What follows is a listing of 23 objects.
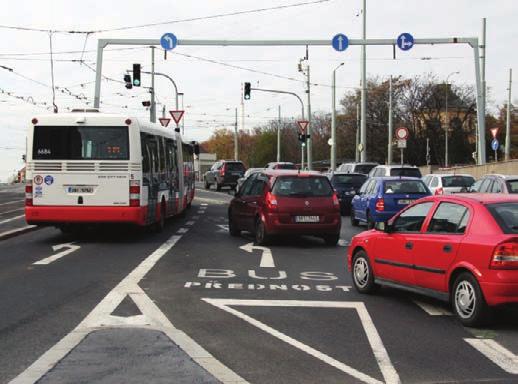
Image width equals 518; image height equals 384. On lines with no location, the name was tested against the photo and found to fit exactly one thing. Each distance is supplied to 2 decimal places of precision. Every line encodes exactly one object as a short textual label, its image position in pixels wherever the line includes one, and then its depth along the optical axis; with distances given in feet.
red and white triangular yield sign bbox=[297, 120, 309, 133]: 142.28
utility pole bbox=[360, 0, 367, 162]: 134.77
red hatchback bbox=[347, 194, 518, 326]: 23.73
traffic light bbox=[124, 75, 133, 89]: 112.68
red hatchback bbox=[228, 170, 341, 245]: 50.70
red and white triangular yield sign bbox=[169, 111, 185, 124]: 121.90
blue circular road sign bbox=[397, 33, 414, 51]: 88.94
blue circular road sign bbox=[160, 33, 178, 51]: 88.33
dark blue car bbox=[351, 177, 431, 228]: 64.90
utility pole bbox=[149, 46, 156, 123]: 153.12
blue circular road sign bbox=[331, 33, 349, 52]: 88.53
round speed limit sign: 116.26
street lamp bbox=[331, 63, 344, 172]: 152.89
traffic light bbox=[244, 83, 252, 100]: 127.54
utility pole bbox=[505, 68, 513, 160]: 166.81
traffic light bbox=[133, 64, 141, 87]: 102.32
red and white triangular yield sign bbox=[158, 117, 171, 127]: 143.13
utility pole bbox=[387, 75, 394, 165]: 168.02
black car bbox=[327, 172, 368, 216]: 89.35
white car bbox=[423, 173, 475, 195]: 84.38
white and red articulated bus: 51.52
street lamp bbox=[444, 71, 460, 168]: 239.48
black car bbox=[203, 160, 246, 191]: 154.92
